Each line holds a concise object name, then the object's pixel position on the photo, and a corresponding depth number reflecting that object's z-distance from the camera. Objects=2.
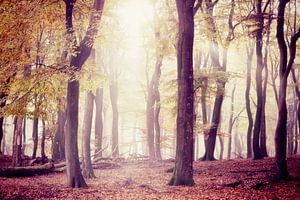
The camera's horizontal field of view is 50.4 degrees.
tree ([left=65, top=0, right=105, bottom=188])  12.38
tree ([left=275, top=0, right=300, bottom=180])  11.95
